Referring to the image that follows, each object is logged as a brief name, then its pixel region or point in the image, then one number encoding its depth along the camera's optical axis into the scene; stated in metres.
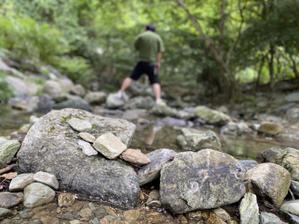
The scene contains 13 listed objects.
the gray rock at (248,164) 2.13
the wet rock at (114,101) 5.31
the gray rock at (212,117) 4.34
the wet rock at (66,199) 1.65
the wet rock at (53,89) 5.52
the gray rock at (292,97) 4.81
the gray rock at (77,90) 5.96
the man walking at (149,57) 5.39
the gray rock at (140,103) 5.45
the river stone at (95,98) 5.53
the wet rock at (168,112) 4.71
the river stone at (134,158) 1.95
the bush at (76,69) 7.19
